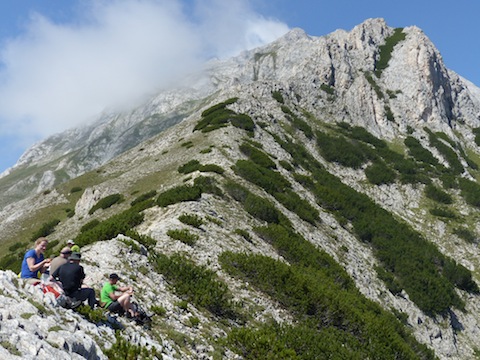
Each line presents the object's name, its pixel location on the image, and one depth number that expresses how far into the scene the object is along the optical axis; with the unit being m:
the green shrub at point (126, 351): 9.11
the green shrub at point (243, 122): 52.25
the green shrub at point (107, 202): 36.50
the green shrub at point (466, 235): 44.81
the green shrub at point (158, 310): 12.91
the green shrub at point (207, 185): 28.39
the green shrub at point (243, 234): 23.48
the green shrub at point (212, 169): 33.22
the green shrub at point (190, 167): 34.79
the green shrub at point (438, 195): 52.63
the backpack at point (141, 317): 11.70
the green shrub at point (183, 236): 19.38
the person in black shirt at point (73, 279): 10.37
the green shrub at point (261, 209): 28.47
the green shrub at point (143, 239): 17.94
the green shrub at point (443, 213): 48.84
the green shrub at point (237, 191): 29.94
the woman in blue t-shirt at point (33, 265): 11.64
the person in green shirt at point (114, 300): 11.44
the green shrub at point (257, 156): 41.97
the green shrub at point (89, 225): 31.03
